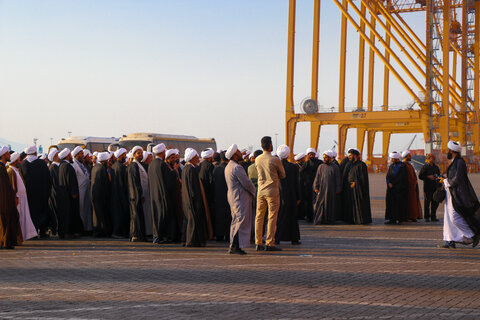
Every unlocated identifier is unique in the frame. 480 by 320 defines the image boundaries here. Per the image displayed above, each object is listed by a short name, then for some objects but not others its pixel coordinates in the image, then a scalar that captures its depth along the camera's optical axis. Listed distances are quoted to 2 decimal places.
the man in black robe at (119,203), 12.78
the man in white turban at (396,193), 15.62
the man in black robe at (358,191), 15.43
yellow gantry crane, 46.59
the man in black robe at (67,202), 12.82
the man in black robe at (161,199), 11.46
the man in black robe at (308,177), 16.69
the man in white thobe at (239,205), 9.99
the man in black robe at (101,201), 12.94
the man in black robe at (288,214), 11.27
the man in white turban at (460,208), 10.63
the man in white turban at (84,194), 13.40
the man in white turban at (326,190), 15.57
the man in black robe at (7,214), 10.84
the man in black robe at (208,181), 12.01
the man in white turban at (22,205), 11.58
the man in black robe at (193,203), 10.88
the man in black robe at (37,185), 12.48
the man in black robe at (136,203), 12.02
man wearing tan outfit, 10.16
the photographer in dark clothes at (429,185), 16.14
